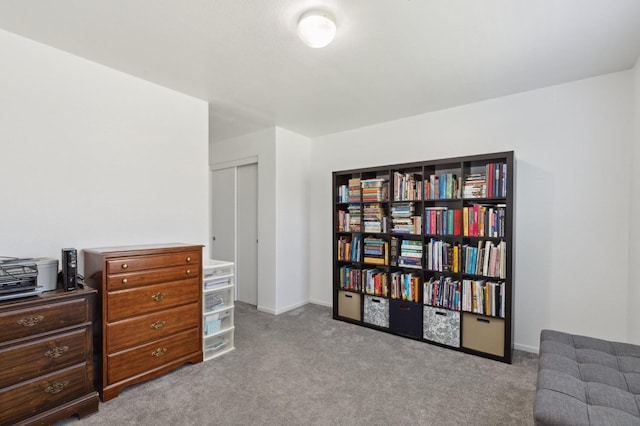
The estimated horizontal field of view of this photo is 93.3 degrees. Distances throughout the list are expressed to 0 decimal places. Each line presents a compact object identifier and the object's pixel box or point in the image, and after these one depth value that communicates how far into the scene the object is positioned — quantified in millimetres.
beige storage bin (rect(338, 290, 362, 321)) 3543
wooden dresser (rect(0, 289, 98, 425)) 1646
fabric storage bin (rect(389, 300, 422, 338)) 3094
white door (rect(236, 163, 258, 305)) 4344
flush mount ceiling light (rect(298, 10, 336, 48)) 1763
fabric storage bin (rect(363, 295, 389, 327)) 3334
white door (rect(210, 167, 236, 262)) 4605
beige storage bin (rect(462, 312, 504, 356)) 2646
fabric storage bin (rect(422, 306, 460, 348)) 2877
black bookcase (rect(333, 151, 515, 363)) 2680
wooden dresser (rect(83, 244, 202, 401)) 2070
